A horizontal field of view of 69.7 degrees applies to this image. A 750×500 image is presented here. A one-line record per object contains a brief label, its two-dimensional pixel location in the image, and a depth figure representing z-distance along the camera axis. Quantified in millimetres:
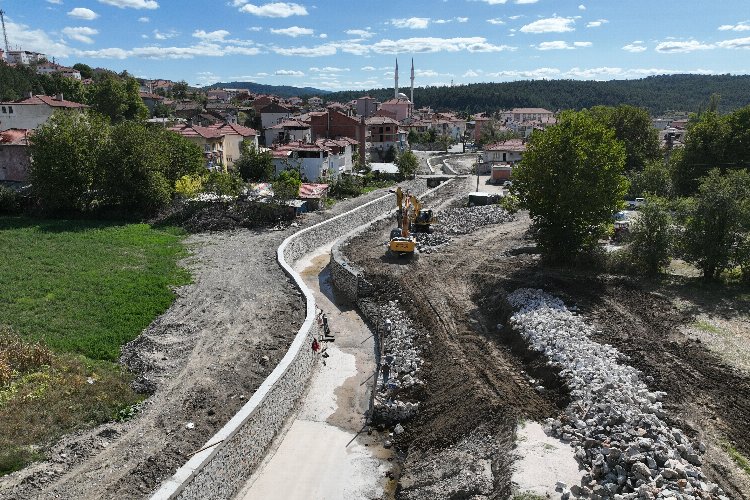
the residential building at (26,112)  57188
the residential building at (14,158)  44781
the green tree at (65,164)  37562
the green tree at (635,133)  58406
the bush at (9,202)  38594
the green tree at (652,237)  24578
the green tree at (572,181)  24594
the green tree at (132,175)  38625
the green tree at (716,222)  22859
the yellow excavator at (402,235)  29750
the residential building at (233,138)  58594
